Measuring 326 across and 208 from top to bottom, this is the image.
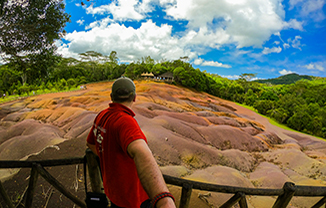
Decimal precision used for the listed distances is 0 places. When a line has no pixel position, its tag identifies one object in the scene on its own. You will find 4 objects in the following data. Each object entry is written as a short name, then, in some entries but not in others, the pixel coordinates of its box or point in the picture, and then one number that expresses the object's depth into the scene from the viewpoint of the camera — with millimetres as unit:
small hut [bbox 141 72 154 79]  52300
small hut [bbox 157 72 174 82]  52462
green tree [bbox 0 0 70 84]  5234
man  1059
